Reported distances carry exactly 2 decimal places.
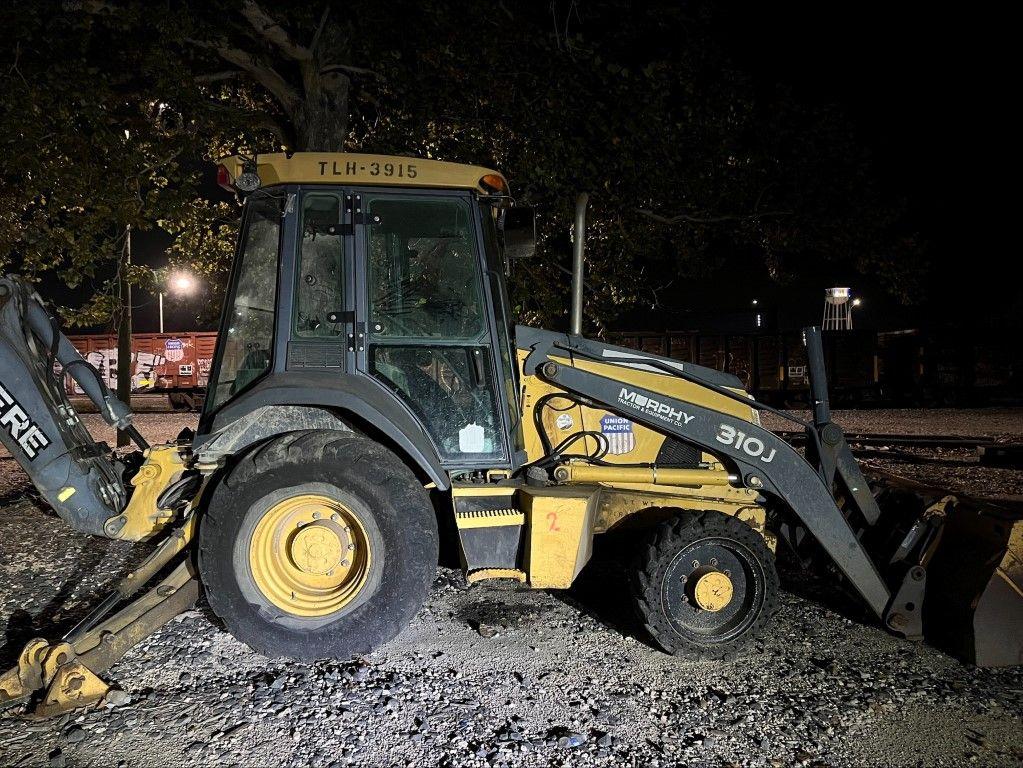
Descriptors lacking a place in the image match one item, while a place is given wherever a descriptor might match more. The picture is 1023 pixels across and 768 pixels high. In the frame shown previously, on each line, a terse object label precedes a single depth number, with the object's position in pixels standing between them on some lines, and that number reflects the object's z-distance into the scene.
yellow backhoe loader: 3.45
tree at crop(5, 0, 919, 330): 7.55
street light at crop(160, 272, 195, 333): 10.84
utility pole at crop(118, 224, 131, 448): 11.21
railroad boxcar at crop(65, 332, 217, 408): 27.56
